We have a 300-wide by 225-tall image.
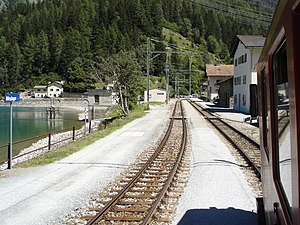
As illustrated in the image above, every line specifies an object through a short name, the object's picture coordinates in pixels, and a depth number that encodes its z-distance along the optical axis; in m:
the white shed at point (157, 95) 86.00
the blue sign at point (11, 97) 11.67
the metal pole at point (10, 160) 12.32
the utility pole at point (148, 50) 42.32
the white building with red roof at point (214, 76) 76.19
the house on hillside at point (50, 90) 123.19
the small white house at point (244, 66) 37.41
